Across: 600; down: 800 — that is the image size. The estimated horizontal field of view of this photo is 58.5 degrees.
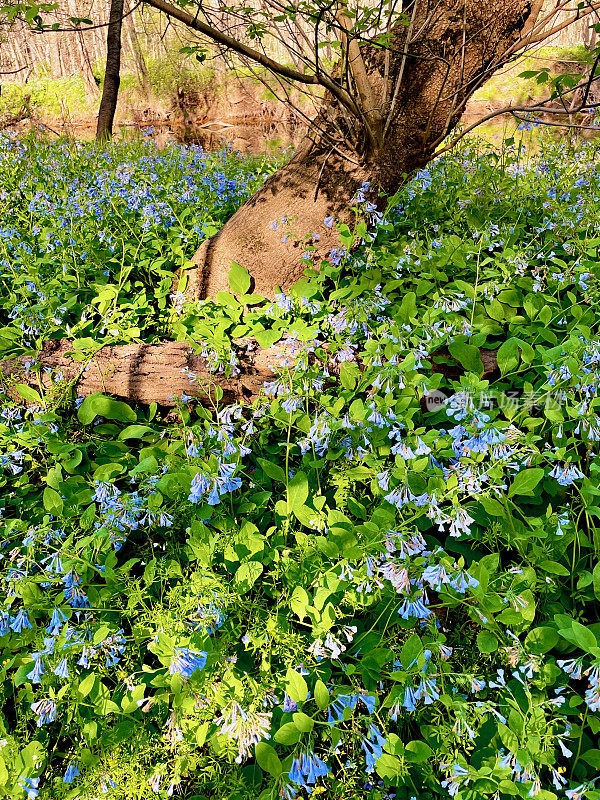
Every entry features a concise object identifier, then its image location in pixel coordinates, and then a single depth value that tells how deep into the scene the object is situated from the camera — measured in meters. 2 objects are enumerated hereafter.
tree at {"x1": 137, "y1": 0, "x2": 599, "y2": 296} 2.60
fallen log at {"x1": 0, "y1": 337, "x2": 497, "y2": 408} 2.40
